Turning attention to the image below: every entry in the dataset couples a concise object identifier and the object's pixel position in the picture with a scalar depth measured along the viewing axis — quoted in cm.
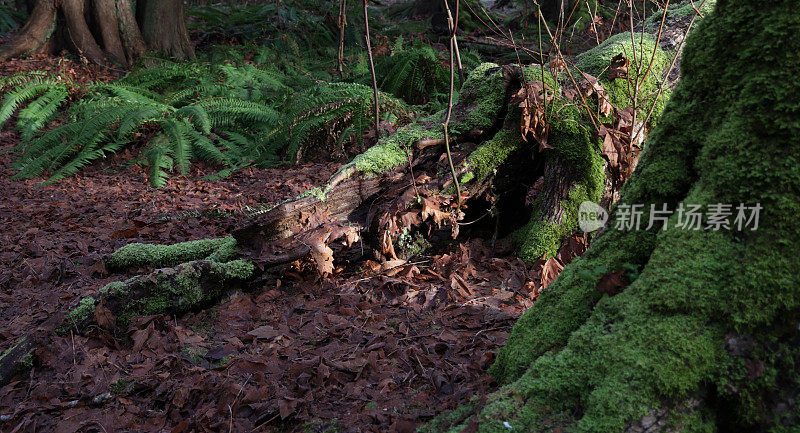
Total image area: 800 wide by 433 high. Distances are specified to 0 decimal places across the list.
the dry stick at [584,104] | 377
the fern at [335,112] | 650
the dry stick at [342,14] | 572
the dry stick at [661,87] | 386
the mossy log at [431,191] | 373
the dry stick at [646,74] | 380
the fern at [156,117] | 671
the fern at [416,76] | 781
